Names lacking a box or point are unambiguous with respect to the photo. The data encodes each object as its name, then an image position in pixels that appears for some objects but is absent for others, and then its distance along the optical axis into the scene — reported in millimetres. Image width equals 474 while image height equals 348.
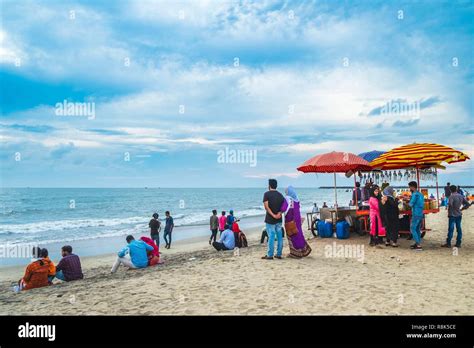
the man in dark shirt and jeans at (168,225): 15609
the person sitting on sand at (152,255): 10070
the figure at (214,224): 15227
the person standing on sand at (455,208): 9483
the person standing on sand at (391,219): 10336
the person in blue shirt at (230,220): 13266
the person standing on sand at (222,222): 14806
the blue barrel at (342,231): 12258
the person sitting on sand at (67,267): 8781
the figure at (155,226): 13797
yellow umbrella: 9766
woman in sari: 9023
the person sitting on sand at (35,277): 8250
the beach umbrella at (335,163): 11500
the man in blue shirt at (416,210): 9562
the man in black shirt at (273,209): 8734
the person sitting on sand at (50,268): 8461
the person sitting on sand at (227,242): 12375
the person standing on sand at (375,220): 10367
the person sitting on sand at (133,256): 9512
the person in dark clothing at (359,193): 14517
